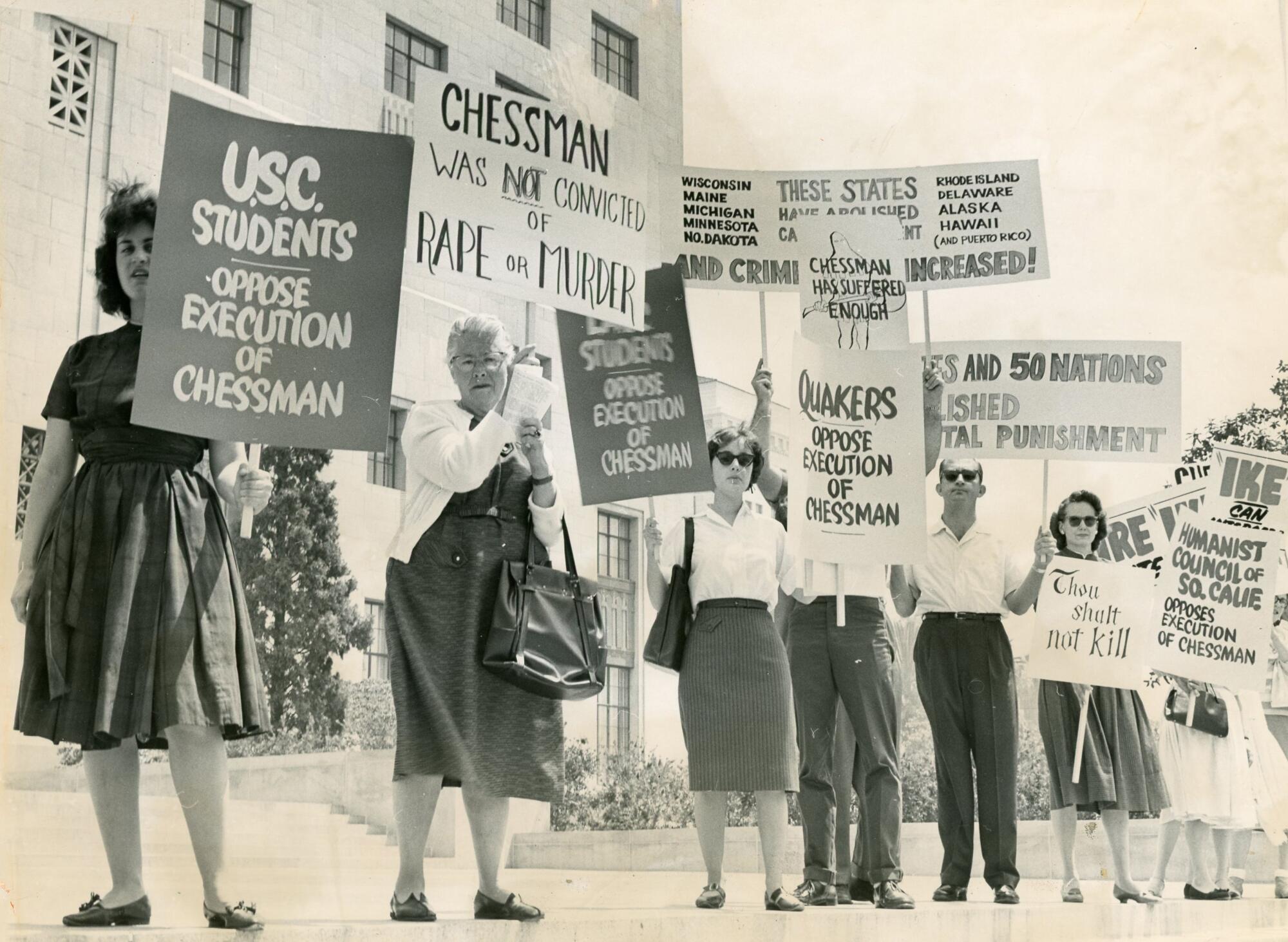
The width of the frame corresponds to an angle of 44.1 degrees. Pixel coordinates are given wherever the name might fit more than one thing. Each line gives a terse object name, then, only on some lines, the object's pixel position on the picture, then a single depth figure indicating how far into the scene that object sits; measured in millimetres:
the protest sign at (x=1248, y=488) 6527
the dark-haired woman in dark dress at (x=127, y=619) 4398
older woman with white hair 4793
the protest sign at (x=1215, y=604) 6344
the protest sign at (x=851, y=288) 6051
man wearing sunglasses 5746
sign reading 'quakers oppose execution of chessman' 5746
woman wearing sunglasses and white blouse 5293
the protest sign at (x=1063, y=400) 6180
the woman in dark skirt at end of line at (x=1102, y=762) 5961
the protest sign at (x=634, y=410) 5594
